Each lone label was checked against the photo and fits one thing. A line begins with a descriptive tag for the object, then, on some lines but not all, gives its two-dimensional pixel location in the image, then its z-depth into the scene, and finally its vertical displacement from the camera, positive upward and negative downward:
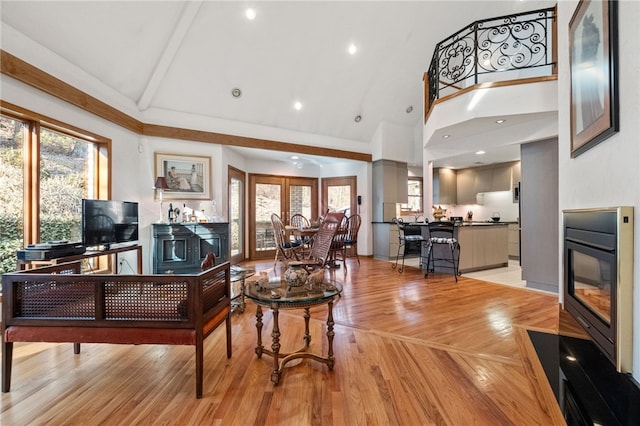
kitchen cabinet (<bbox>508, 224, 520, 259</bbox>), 6.39 -0.65
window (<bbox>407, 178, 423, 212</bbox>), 8.01 +0.51
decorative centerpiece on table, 2.14 -0.49
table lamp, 4.43 +0.44
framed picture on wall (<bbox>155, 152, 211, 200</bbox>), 4.86 +0.65
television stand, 2.64 -0.47
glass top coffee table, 1.85 -0.57
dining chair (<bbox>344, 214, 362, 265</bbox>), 5.51 -0.33
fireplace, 1.23 -0.34
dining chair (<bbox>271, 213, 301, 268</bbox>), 5.07 -0.56
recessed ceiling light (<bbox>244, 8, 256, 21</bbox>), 4.16 +2.91
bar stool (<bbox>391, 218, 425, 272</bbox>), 5.26 -0.49
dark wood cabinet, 4.48 -0.53
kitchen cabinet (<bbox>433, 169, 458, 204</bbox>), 7.56 +0.68
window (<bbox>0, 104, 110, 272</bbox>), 2.82 +0.41
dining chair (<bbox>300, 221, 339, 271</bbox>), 3.96 -0.44
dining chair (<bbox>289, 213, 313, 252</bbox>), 5.64 -0.27
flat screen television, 3.15 -0.12
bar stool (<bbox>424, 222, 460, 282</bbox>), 4.80 -0.58
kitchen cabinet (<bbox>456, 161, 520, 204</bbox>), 6.63 +0.80
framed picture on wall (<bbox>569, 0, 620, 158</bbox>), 1.31 +0.74
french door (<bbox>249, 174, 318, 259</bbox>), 6.84 +0.21
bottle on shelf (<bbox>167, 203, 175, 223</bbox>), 4.70 -0.06
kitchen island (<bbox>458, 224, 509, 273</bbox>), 5.11 -0.65
